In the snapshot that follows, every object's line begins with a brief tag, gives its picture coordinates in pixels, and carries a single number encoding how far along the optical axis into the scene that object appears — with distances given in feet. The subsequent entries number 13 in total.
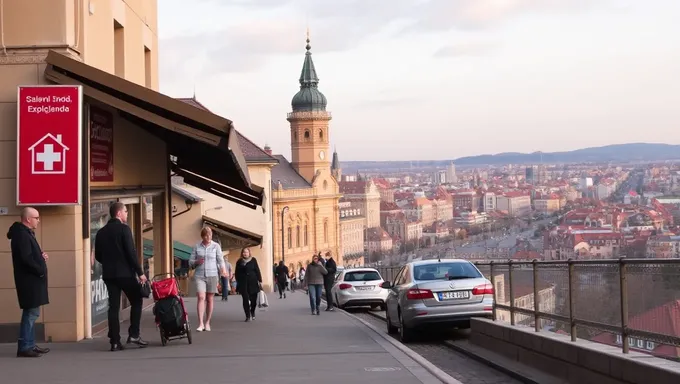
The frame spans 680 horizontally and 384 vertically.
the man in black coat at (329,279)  98.06
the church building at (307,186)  499.51
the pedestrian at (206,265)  56.54
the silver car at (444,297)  58.18
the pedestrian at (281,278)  141.62
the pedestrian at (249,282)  73.44
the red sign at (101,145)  53.57
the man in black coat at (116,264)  45.80
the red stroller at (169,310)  47.52
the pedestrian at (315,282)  88.22
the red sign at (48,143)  47.06
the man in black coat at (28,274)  42.16
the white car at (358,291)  106.83
